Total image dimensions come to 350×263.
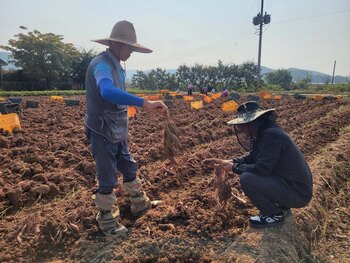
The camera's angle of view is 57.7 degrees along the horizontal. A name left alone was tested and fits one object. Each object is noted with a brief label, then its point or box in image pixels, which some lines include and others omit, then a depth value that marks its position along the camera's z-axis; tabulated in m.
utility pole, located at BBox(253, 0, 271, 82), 39.09
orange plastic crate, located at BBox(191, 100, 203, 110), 13.19
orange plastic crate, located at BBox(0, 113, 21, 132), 7.39
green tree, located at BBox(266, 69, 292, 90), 58.03
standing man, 2.81
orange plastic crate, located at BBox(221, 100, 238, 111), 12.32
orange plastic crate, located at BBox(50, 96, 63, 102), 17.62
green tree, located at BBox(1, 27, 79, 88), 35.08
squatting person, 2.83
